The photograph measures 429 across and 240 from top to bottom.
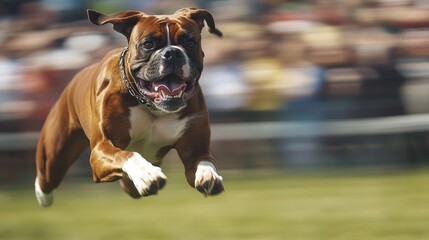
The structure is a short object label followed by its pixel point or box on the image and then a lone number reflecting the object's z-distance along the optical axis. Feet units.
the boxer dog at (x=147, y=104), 31.42
